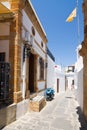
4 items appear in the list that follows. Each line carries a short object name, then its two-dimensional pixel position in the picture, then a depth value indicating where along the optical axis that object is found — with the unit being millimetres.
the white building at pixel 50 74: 9918
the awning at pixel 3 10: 3717
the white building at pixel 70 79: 20675
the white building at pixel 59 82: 13392
